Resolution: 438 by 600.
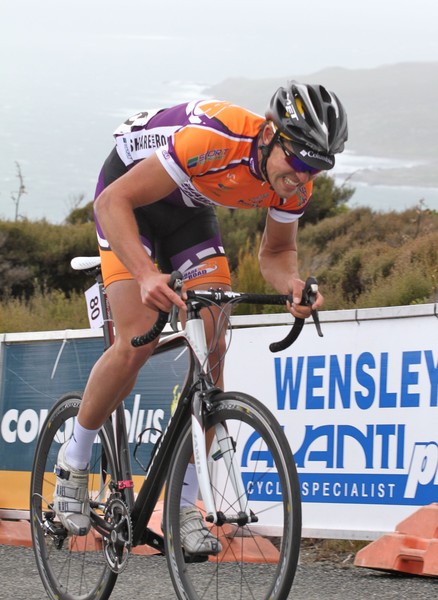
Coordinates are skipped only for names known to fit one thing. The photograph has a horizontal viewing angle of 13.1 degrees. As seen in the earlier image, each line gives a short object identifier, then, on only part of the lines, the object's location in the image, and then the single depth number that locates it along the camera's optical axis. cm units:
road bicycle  604
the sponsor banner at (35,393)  1140
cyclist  643
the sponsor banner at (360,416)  923
